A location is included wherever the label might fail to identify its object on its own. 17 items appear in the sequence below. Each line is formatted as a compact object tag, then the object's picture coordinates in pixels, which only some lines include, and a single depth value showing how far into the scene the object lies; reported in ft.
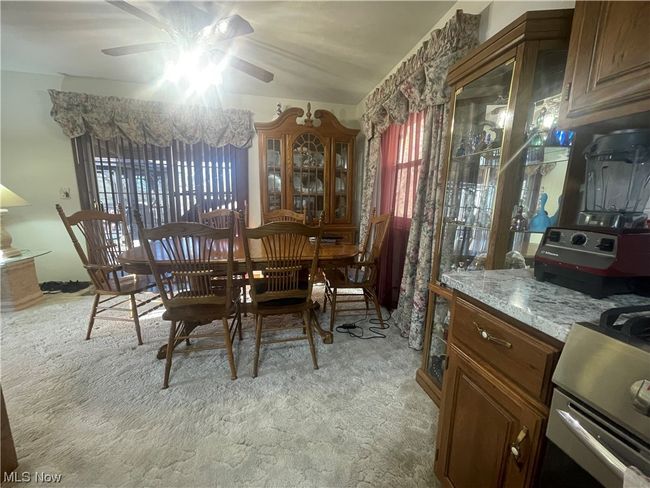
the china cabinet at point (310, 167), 10.49
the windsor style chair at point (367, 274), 7.52
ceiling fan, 4.91
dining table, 5.79
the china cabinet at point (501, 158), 3.71
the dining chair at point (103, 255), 6.66
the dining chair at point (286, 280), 5.51
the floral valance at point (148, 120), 9.53
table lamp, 8.21
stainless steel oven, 1.48
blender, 2.39
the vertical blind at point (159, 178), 10.44
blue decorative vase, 4.13
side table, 8.39
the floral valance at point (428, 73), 5.19
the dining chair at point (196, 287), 5.05
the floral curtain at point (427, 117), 5.31
